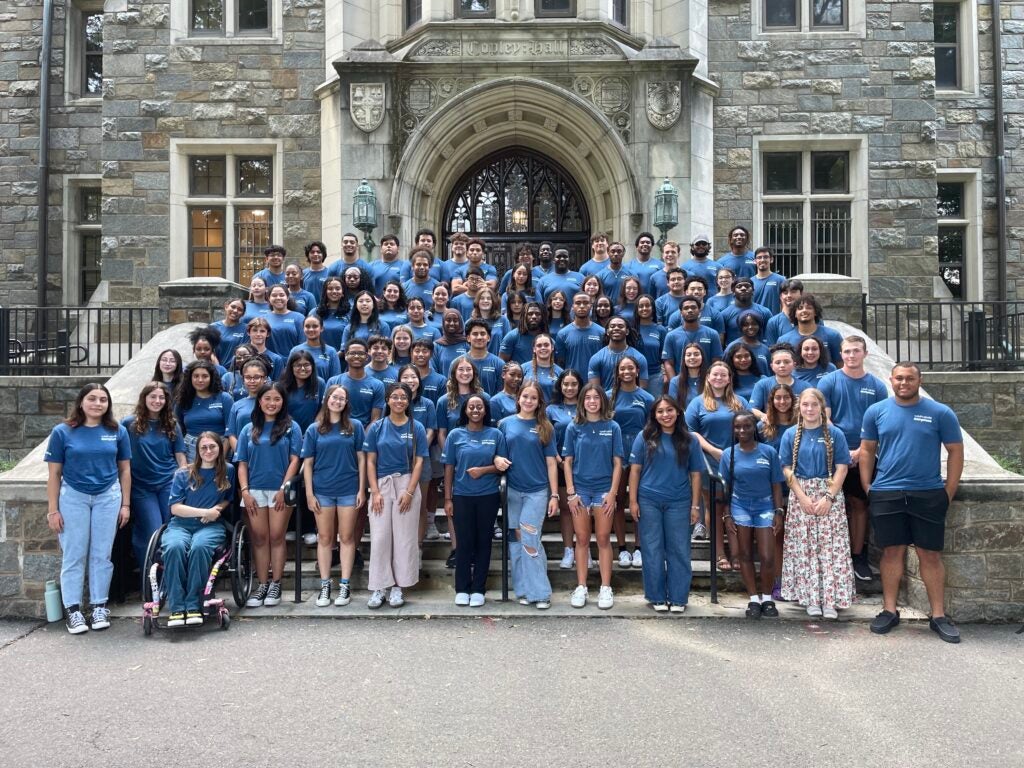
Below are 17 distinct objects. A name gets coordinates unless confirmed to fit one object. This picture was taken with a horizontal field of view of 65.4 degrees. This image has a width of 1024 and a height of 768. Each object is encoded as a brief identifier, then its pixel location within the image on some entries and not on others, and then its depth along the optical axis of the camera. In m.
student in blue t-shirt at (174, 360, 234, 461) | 6.04
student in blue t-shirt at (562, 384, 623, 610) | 5.60
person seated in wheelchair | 5.05
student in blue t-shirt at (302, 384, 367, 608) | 5.64
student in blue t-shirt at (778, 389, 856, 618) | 5.30
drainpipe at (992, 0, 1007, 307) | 13.06
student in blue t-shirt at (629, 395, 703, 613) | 5.45
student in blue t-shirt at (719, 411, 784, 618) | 5.44
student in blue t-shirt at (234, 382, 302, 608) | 5.65
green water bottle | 5.37
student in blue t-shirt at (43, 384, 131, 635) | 5.28
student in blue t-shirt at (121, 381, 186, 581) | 5.70
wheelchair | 5.09
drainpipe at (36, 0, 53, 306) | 13.40
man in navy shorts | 5.13
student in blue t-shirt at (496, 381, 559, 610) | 5.61
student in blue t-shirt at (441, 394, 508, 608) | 5.61
